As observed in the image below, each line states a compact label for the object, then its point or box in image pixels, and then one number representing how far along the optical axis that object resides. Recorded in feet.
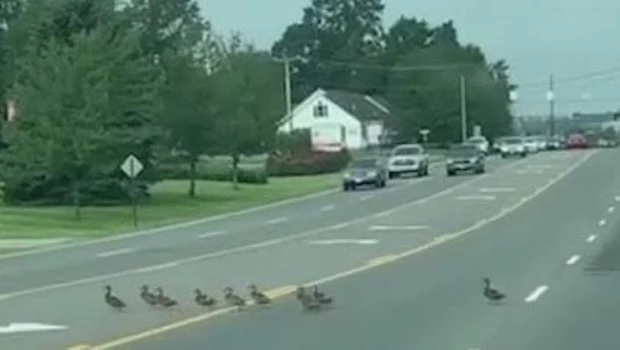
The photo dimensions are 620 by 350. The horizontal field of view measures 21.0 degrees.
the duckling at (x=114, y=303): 71.92
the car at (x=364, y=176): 257.55
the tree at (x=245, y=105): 256.93
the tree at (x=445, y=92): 506.48
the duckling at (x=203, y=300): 71.72
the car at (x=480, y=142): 359.25
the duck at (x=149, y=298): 72.20
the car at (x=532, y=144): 426.02
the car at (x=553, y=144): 489.34
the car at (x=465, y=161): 294.46
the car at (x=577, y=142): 499.51
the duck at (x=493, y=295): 71.87
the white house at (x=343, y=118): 536.42
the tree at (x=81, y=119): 200.03
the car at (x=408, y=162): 300.03
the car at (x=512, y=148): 401.14
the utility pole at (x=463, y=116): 487.20
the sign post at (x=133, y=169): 184.75
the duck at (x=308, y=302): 69.36
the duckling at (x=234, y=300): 71.31
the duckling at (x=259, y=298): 72.18
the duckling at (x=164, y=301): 71.56
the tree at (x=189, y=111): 248.52
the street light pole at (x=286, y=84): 363.19
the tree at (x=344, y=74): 629.06
